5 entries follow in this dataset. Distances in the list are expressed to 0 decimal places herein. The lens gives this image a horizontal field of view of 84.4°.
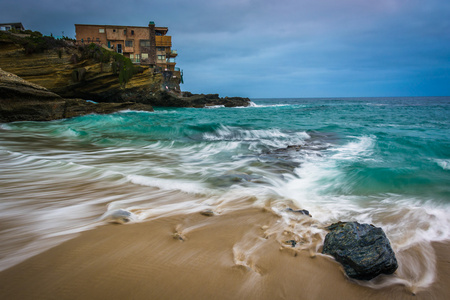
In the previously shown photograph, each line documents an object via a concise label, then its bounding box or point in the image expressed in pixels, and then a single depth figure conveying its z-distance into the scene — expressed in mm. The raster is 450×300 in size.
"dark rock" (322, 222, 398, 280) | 1885
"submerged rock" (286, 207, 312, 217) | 2961
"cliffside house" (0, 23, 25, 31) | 38338
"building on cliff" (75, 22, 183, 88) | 41125
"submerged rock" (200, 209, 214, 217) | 2889
